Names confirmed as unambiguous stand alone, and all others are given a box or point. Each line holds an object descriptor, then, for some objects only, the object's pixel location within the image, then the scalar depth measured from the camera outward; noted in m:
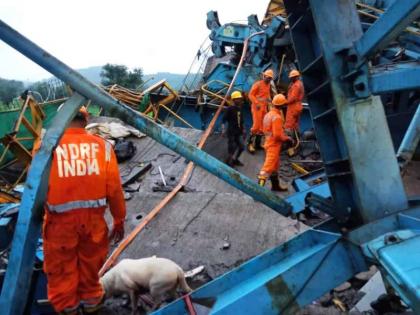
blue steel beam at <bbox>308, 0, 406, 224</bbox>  2.20
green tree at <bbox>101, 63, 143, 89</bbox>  28.12
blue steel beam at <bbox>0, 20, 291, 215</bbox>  2.19
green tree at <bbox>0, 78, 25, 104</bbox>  25.35
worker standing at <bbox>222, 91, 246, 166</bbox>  7.90
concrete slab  4.77
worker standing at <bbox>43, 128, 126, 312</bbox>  2.75
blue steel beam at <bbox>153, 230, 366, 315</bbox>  2.13
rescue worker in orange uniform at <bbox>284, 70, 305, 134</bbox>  8.15
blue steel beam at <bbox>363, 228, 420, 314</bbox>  1.59
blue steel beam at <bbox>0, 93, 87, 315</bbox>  2.26
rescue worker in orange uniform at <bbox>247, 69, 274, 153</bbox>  8.55
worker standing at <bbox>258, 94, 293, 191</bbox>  6.40
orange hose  4.61
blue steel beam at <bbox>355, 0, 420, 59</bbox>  1.80
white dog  3.54
